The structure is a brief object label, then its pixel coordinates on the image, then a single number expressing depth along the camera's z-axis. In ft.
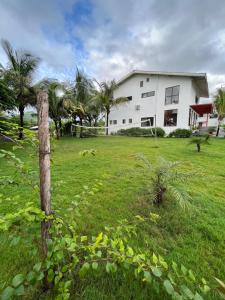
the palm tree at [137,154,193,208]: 9.39
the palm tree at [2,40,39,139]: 37.63
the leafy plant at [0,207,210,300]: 2.82
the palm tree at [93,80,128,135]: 61.67
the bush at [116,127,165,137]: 55.98
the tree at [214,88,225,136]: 53.11
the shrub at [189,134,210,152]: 24.98
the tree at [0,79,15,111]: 28.25
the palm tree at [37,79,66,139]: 42.63
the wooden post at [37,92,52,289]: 4.14
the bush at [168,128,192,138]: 51.50
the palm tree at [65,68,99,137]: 51.72
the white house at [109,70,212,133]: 54.90
